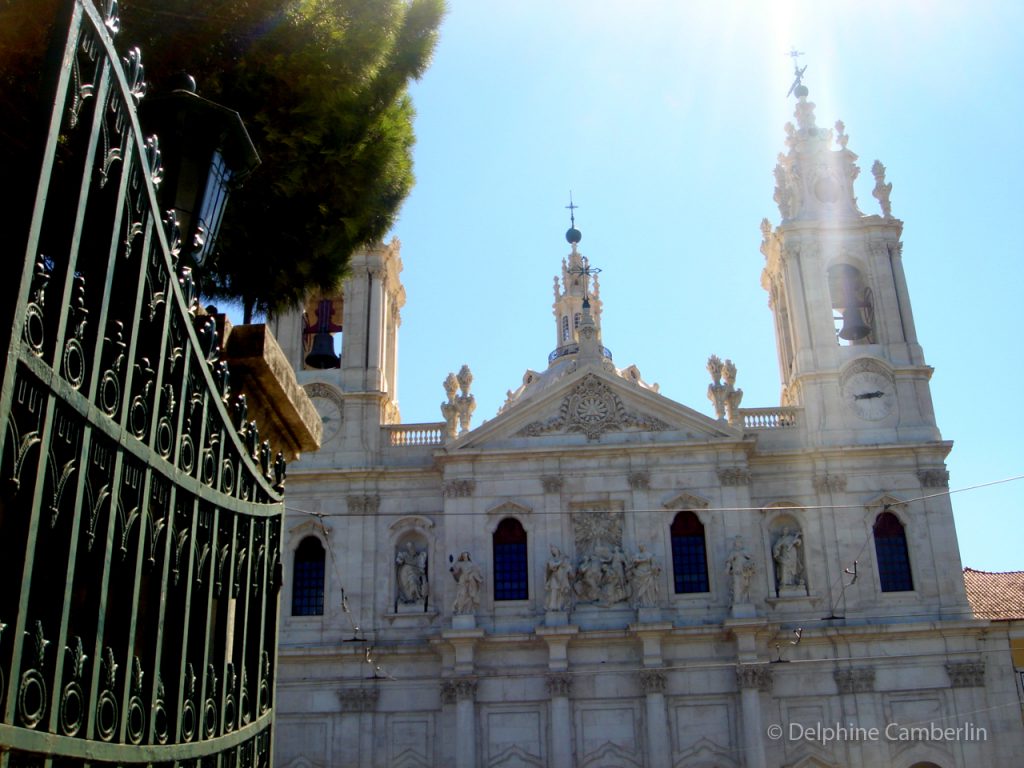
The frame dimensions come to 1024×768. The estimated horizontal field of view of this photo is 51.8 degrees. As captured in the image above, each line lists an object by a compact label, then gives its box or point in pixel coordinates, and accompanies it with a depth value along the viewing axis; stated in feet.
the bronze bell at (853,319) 98.84
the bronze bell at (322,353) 98.07
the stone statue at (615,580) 87.25
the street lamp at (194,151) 15.38
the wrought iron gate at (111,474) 9.05
